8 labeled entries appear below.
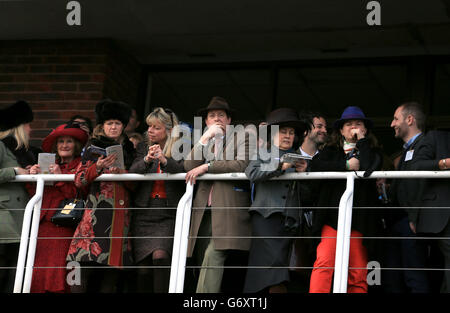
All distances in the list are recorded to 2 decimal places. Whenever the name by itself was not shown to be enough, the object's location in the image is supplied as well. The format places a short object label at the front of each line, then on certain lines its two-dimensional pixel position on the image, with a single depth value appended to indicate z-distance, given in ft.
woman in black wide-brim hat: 40.55
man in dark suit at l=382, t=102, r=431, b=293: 40.86
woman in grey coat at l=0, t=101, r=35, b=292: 44.62
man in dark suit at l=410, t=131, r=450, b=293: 40.24
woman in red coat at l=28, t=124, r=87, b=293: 43.68
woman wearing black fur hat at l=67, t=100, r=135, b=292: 42.78
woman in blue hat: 40.40
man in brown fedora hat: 41.47
